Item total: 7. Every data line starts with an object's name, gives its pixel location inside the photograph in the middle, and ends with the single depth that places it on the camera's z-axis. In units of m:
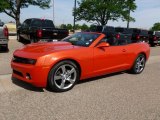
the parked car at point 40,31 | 12.55
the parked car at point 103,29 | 19.43
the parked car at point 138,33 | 20.16
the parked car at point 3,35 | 10.61
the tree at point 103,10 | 32.12
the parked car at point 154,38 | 21.20
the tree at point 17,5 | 25.62
